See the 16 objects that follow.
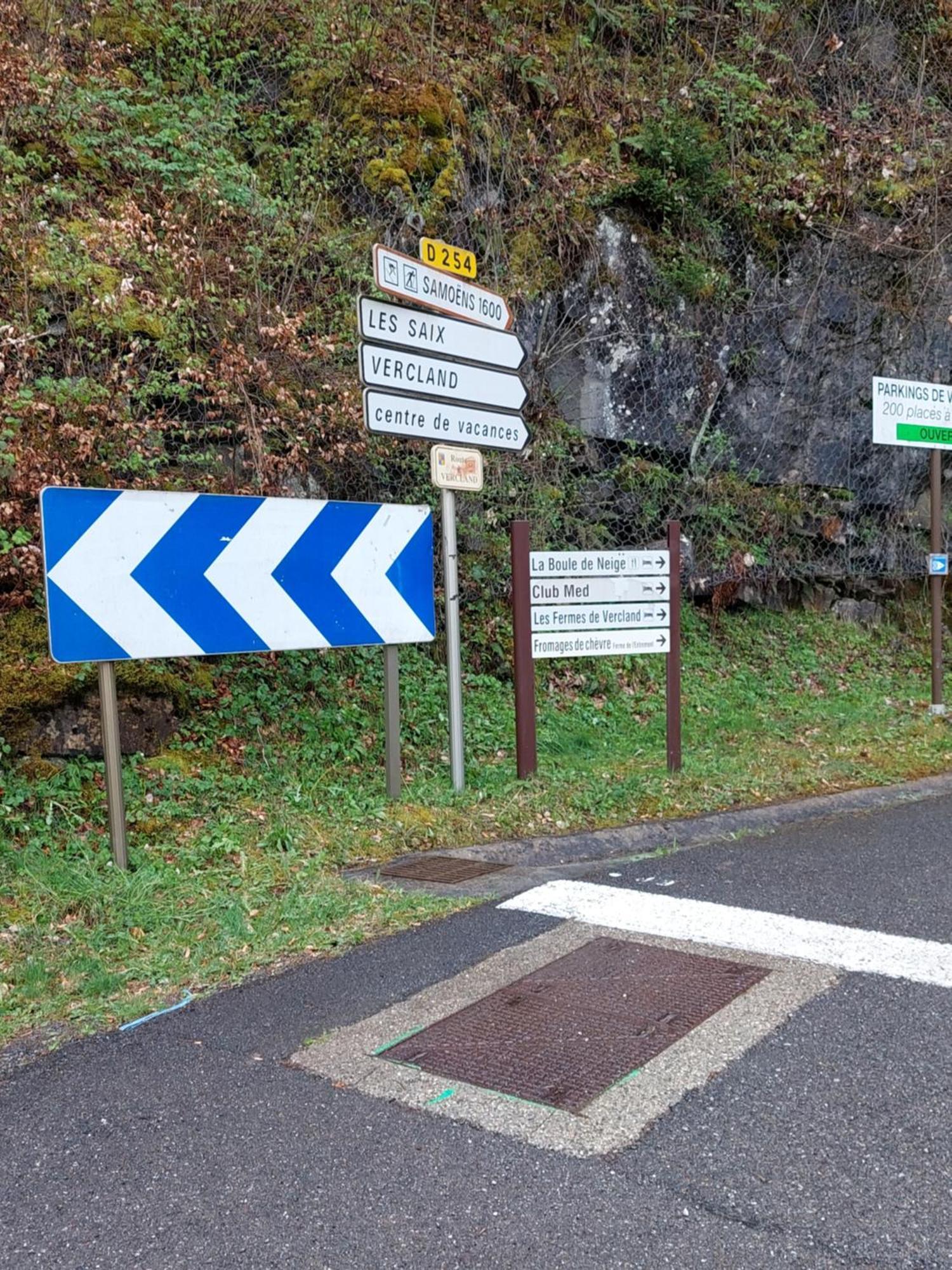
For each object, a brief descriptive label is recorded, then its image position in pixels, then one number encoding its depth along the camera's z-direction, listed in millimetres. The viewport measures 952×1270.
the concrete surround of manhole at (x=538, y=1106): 2713
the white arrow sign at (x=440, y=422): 6043
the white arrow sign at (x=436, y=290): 5965
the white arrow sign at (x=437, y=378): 5988
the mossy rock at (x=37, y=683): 5797
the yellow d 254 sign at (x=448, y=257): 6355
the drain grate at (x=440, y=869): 5145
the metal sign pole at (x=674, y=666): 7301
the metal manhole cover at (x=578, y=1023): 3012
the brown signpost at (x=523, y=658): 6750
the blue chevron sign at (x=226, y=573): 4875
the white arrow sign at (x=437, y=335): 6000
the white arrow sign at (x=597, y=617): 6889
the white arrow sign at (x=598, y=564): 6848
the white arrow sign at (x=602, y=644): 6891
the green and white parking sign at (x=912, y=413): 9133
